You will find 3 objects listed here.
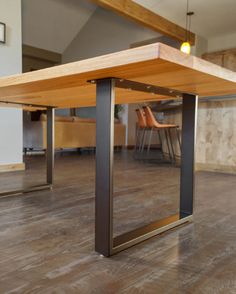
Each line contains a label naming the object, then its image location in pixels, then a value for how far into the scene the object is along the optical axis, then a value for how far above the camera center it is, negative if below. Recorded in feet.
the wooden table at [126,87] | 2.43 +0.59
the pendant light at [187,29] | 14.18 +6.17
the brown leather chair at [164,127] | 12.02 +0.27
